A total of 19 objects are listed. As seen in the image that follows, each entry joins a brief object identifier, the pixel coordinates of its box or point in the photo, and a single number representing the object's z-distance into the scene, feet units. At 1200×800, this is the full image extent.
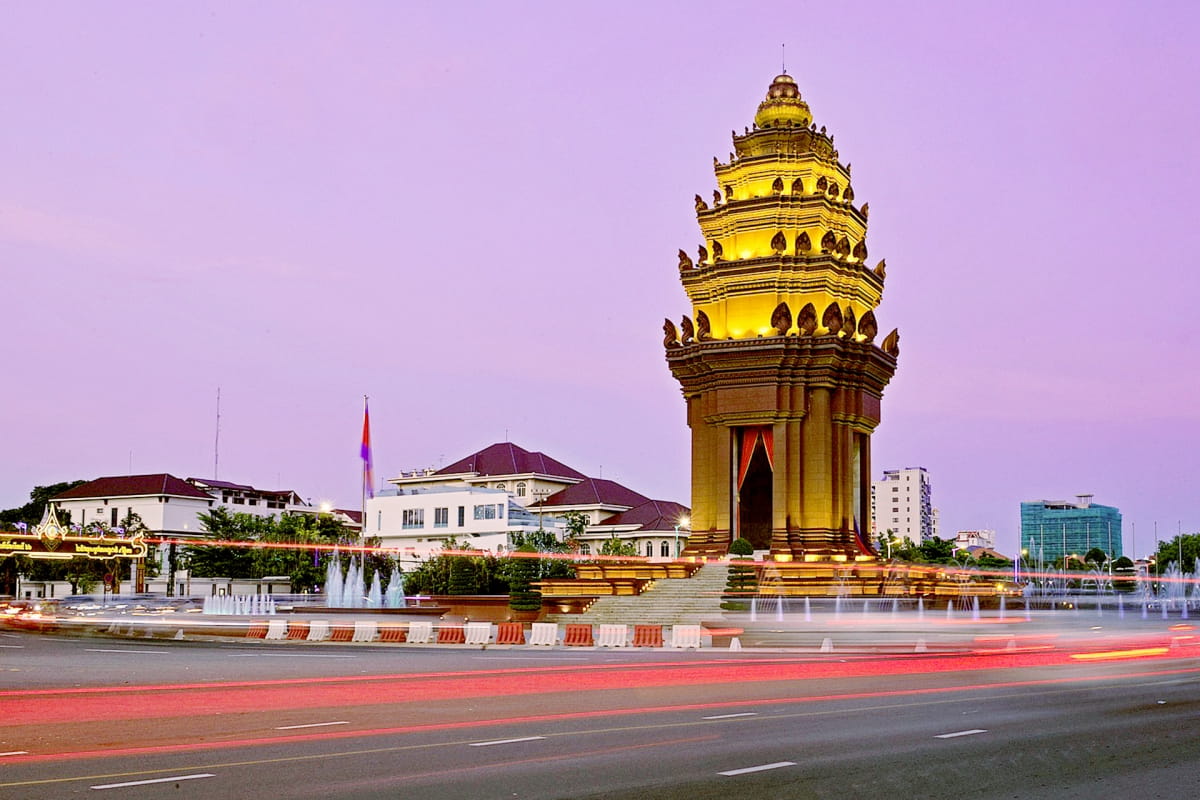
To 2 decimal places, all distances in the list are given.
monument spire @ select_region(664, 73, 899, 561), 188.03
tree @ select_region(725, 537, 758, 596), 167.02
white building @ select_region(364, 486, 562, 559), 326.44
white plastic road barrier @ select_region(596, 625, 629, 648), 125.90
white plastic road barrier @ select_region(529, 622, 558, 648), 126.11
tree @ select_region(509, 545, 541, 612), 170.81
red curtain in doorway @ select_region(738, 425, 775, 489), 192.13
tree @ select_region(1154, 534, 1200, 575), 415.72
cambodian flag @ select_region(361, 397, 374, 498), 204.23
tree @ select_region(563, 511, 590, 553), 326.75
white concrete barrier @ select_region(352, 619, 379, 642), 133.49
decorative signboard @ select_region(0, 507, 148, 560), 249.96
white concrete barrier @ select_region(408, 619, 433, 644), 131.13
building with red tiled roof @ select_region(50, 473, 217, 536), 352.49
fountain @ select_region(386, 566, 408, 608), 203.41
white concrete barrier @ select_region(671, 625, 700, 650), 122.31
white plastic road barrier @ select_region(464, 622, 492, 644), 128.16
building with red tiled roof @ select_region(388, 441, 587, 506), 390.62
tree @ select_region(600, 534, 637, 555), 298.15
